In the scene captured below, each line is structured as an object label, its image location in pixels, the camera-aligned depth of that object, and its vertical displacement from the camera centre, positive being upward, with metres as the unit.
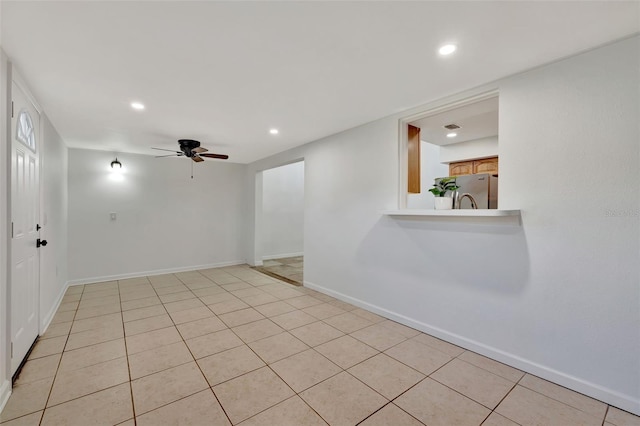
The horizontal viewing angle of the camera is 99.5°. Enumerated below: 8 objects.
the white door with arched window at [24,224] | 2.12 -0.12
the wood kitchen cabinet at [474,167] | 4.91 +0.87
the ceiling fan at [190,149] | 4.18 +1.00
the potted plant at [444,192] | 2.80 +0.22
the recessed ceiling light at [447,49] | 1.90 +1.17
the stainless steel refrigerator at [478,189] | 3.18 +0.29
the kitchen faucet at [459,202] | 2.77 +0.11
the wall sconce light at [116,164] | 5.05 +0.89
